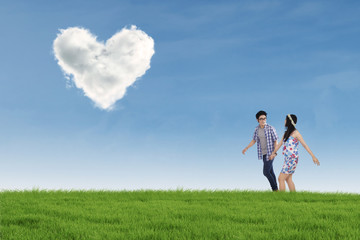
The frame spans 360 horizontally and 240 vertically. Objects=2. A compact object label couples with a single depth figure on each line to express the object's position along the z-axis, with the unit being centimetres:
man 1461
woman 1387
